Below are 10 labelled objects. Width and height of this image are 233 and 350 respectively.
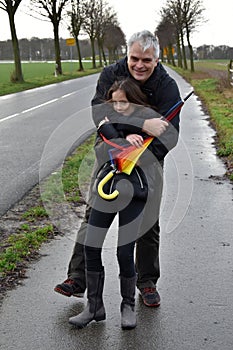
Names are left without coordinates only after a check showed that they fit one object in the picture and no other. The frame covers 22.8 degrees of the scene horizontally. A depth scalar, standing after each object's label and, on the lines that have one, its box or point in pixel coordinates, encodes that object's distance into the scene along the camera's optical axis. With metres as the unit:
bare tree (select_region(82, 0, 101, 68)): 66.11
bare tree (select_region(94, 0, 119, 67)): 72.44
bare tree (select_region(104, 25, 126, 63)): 87.60
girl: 3.63
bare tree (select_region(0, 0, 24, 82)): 32.50
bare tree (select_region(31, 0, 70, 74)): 44.84
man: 3.66
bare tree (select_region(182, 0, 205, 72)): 47.98
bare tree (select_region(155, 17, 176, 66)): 63.01
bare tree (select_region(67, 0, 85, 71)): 58.78
